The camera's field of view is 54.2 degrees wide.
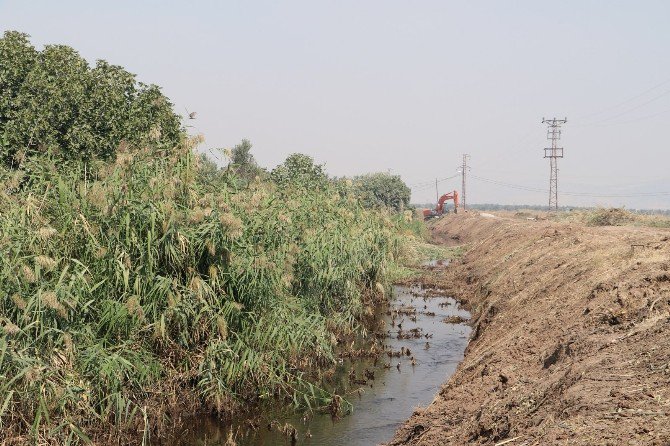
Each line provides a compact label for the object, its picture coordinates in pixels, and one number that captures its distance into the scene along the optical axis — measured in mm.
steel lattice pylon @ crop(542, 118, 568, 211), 77875
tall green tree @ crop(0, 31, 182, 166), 19719
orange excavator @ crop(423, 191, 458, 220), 76562
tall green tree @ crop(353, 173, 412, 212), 88000
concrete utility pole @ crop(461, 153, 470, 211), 104362
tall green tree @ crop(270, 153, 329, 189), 36244
